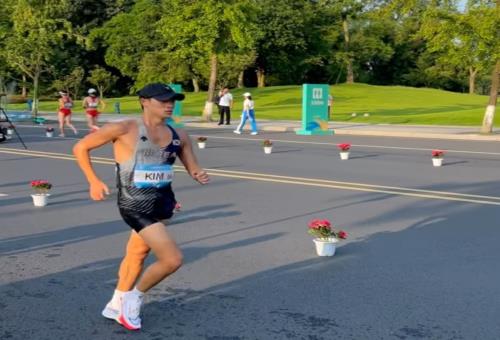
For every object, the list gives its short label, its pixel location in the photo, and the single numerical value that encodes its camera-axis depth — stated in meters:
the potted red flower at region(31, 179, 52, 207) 9.70
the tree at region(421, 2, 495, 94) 24.73
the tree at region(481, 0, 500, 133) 24.63
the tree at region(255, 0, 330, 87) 67.12
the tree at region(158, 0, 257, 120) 32.56
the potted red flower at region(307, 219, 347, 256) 6.94
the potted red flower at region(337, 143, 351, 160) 17.11
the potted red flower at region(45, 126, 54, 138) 23.69
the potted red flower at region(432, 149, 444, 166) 15.79
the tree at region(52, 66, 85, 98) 60.82
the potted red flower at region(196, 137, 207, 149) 19.56
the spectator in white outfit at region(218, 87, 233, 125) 31.50
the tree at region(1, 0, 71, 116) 36.22
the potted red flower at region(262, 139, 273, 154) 18.47
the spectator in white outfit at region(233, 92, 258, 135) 27.02
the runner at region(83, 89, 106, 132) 22.28
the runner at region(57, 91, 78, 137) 23.53
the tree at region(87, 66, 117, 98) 65.00
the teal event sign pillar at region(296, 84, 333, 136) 27.44
